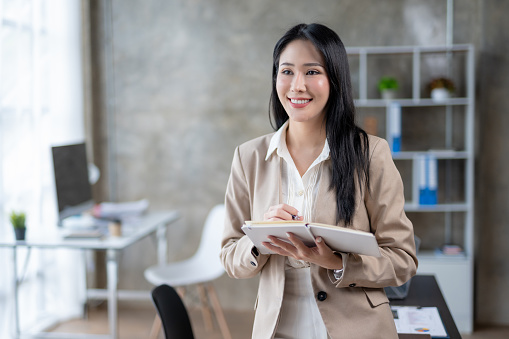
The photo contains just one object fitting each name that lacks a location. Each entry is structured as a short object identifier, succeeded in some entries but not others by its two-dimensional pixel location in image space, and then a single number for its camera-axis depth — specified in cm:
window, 374
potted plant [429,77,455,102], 426
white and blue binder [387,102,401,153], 429
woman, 159
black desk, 198
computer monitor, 354
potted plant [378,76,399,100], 434
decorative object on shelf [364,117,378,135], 441
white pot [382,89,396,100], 435
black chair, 198
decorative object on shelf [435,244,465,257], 438
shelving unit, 429
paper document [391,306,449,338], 192
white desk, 335
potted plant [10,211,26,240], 339
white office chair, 385
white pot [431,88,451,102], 425
